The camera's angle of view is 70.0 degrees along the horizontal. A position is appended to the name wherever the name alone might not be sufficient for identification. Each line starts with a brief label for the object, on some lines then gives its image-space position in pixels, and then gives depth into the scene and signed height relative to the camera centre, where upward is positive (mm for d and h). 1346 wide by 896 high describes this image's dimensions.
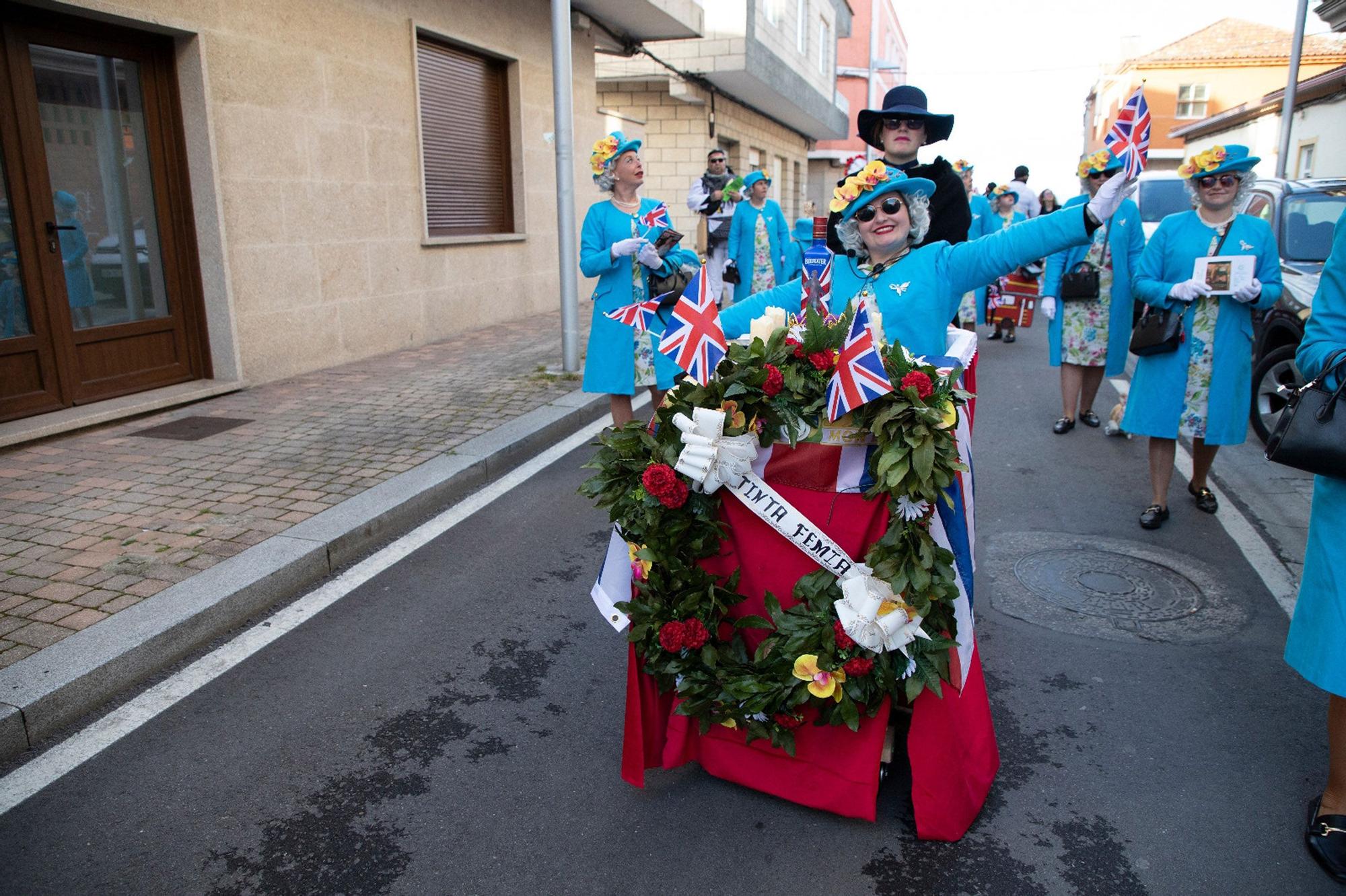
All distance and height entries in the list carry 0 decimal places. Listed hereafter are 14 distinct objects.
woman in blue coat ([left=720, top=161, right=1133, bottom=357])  3244 -140
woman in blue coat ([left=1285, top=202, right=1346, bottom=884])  2555 -1012
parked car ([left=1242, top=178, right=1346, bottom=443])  7035 -326
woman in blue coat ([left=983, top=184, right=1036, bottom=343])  12609 +128
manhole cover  4320 -1685
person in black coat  4637 +380
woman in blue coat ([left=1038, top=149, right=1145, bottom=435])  6977 -633
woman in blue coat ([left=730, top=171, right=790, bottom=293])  10281 -165
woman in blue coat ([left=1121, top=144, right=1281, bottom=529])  5105 -525
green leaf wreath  2518 -906
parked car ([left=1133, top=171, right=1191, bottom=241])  11375 +277
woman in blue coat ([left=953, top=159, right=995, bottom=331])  10711 -70
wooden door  6754 +49
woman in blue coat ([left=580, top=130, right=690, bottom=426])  5781 -248
